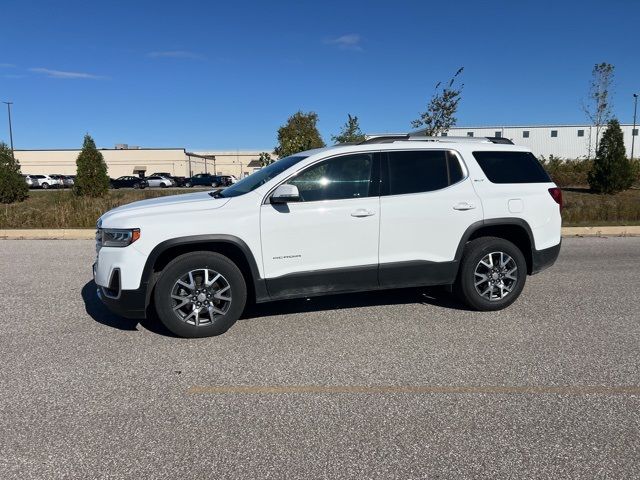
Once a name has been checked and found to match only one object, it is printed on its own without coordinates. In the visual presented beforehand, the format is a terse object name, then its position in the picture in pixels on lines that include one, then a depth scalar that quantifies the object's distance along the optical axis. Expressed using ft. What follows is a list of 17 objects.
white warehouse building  209.77
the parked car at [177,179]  177.79
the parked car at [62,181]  167.22
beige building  238.07
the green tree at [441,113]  55.83
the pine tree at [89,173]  71.77
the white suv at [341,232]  15.10
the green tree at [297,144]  54.08
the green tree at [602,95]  120.88
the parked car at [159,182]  170.19
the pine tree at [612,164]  77.00
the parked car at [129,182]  159.12
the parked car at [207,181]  169.07
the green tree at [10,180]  73.97
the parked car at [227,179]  168.15
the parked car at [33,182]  165.54
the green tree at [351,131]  60.23
